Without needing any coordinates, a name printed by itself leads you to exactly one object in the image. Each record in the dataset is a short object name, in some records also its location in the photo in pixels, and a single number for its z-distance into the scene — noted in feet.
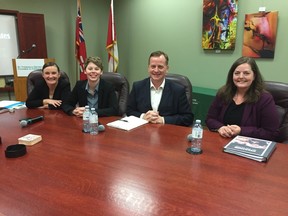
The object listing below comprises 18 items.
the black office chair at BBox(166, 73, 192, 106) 7.55
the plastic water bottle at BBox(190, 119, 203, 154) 4.66
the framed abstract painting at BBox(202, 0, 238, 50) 11.26
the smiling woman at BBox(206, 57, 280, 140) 5.73
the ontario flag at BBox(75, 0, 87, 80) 14.01
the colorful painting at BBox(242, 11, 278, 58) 10.34
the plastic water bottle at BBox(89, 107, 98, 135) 5.69
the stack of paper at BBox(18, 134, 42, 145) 5.02
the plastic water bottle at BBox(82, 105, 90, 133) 5.87
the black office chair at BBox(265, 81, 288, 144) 6.26
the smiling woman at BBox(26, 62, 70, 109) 8.01
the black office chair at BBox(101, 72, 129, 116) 8.51
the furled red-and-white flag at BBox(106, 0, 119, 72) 14.44
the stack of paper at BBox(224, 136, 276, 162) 4.38
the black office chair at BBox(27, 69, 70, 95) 9.24
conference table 3.07
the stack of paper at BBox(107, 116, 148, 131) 6.12
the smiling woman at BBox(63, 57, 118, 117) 7.41
